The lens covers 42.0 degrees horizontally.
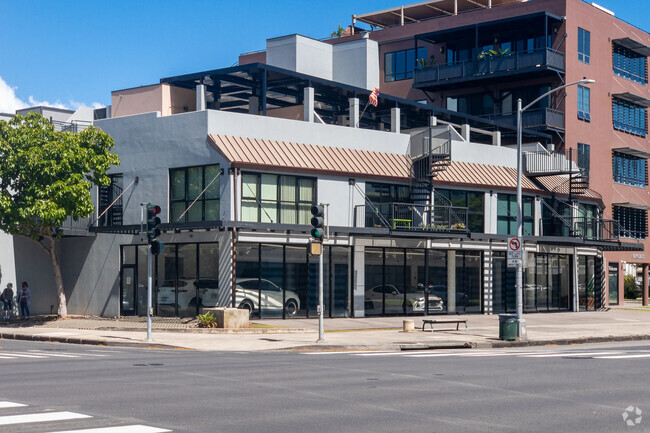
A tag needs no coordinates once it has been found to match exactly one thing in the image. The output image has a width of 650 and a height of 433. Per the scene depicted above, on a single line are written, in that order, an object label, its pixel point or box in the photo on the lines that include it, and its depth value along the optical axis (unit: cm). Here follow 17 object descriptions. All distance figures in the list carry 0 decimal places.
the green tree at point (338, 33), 7169
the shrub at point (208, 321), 3017
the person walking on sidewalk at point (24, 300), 3659
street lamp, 2811
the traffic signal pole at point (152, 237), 2608
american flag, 3988
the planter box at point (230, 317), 2984
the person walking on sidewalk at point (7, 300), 3653
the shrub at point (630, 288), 6712
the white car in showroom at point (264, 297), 3319
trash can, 2764
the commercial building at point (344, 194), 3381
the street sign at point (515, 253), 2823
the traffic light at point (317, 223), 2462
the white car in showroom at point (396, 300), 3738
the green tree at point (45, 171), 3241
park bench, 3051
